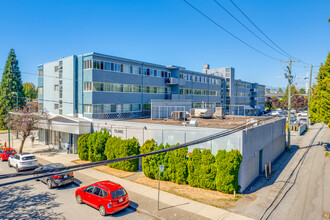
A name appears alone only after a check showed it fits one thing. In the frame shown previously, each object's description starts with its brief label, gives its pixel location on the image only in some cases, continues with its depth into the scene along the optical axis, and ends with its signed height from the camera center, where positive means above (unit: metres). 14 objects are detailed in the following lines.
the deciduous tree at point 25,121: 26.69 -2.05
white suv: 20.83 -5.56
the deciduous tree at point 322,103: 15.18 +0.34
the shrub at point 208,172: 16.19 -4.89
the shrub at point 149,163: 18.80 -4.97
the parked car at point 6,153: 25.60 -5.75
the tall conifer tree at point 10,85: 51.56 +4.82
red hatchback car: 12.49 -5.46
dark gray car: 16.69 -5.83
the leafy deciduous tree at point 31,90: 88.20 +6.09
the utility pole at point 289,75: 33.38 +4.85
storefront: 25.70 -3.59
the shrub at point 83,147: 24.36 -4.81
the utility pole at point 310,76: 50.74 +7.17
